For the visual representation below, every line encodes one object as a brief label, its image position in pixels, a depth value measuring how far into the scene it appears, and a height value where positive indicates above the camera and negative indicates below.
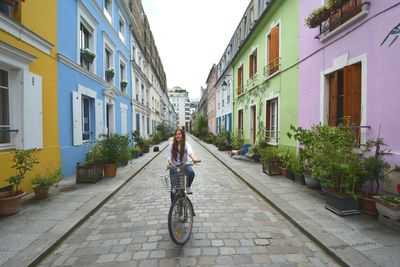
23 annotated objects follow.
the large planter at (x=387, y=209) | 3.66 -1.27
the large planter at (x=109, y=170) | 8.11 -1.42
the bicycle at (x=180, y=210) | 3.45 -1.24
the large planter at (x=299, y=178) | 6.89 -1.47
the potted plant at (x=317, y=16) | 6.22 +2.93
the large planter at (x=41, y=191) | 5.45 -1.42
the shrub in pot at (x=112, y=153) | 8.16 -0.89
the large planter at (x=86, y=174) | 7.21 -1.37
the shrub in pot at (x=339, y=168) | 4.41 -0.76
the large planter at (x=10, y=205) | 4.40 -1.42
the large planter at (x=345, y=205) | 4.40 -1.41
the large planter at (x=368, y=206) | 4.28 -1.40
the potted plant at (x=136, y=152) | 12.90 -1.31
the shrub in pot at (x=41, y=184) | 5.47 -1.28
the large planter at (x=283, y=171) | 7.90 -1.45
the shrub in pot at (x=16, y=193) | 4.42 -1.26
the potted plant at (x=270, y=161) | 8.22 -1.14
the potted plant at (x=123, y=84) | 14.49 +2.61
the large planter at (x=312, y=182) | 6.18 -1.41
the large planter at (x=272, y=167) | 8.21 -1.34
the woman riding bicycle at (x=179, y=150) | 4.14 -0.38
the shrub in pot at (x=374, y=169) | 4.32 -0.76
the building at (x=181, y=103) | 113.31 +11.52
